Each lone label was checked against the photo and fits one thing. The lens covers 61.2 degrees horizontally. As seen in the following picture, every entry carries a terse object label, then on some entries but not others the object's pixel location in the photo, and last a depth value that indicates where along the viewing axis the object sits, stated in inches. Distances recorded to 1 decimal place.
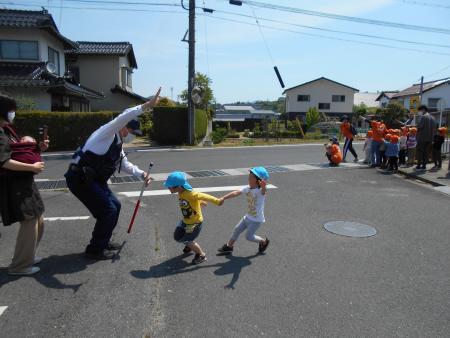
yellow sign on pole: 726.5
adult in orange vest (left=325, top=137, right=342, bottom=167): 471.2
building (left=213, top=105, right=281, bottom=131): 1902.1
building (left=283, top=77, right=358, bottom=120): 2058.3
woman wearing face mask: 140.4
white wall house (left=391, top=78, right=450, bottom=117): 1823.6
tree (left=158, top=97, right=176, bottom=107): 927.9
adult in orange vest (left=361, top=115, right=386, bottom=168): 436.5
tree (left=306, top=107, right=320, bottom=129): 1307.8
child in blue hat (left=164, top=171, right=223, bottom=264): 163.0
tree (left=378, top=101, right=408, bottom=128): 1594.5
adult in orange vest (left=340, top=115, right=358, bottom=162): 490.3
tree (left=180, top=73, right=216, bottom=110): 1624.5
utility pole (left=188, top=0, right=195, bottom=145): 741.3
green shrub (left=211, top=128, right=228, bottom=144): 885.2
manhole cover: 211.6
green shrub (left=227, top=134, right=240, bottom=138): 1197.7
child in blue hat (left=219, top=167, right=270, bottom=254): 171.8
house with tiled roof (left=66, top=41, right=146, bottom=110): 1085.1
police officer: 155.5
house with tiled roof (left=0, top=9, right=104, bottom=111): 719.1
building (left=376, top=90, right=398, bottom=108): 2472.6
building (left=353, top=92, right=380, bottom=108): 2807.6
